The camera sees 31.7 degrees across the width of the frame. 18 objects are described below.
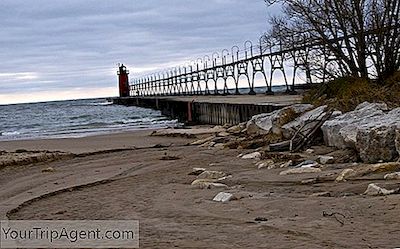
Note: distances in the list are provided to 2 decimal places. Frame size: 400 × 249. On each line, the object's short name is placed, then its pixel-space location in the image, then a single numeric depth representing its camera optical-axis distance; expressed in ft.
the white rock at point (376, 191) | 28.12
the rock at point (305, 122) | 53.31
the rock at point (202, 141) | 71.61
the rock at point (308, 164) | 39.70
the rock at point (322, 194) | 29.71
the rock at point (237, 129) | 77.05
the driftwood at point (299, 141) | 50.26
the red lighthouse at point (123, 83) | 383.65
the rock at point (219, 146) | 62.31
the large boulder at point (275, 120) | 60.44
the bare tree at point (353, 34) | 64.13
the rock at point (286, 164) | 41.67
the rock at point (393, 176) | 31.37
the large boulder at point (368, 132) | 37.93
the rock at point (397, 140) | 36.32
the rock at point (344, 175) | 33.32
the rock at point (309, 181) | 33.95
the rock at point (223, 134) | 75.02
